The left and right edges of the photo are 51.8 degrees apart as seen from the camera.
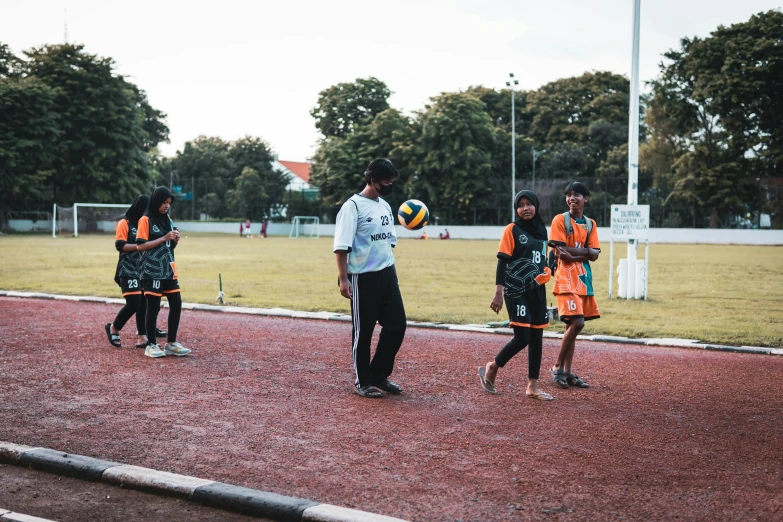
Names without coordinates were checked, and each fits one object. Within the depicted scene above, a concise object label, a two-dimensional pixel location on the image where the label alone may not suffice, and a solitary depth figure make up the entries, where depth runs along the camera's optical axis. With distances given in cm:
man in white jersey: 684
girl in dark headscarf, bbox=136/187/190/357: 894
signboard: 1542
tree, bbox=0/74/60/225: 5816
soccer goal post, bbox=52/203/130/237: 5716
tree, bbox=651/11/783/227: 5212
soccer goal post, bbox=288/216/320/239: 6969
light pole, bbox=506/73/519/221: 5699
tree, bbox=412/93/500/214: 6488
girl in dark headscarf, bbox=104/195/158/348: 960
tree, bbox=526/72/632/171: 7225
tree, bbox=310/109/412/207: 6912
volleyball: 748
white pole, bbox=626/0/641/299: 1548
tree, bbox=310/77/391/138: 8056
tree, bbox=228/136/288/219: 8075
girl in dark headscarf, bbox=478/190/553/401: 688
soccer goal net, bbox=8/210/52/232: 6238
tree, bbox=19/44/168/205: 6209
